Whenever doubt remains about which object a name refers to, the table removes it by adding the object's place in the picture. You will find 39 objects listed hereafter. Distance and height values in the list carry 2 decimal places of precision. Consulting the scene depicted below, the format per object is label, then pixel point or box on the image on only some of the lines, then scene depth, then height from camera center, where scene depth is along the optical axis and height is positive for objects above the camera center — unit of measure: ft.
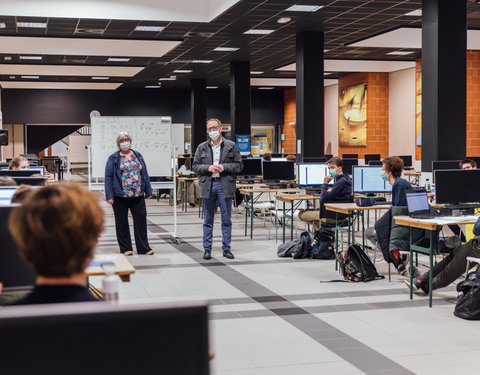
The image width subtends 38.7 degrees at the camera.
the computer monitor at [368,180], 29.40 -0.91
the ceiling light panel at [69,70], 62.18 +8.61
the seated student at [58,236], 4.58 -0.51
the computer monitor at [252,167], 44.73 -0.48
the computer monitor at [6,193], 13.06 -0.63
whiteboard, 31.99 +1.01
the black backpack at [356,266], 22.67 -3.56
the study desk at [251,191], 34.32 -1.61
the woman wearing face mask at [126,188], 27.43 -1.11
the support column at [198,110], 72.79 +5.37
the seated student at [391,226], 21.11 -2.05
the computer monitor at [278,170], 40.37 -0.63
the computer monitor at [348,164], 51.42 -0.37
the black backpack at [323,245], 27.58 -3.48
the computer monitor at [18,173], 24.34 -0.42
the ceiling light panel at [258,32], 45.11 +8.56
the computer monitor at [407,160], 59.47 -0.11
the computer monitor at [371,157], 62.34 +0.18
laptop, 20.34 -1.44
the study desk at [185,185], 49.91 -1.91
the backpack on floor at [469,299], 17.28 -3.61
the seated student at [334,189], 27.27 -1.20
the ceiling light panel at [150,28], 42.80 +8.38
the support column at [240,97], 59.21 +5.43
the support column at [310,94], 44.83 +4.30
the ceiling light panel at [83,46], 47.78 +8.43
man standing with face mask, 27.17 -0.56
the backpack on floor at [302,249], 27.63 -3.63
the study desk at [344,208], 24.45 -1.78
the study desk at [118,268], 10.91 -1.79
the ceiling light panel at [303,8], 37.45 +8.42
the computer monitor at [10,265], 9.20 -1.44
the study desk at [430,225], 18.78 -1.88
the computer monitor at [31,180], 16.24 -0.49
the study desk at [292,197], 30.35 -1.69
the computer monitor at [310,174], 35.01 -0.75
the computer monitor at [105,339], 3.84 -1.03
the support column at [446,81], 30.04 +3.44
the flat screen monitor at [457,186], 22.22 -0.89
